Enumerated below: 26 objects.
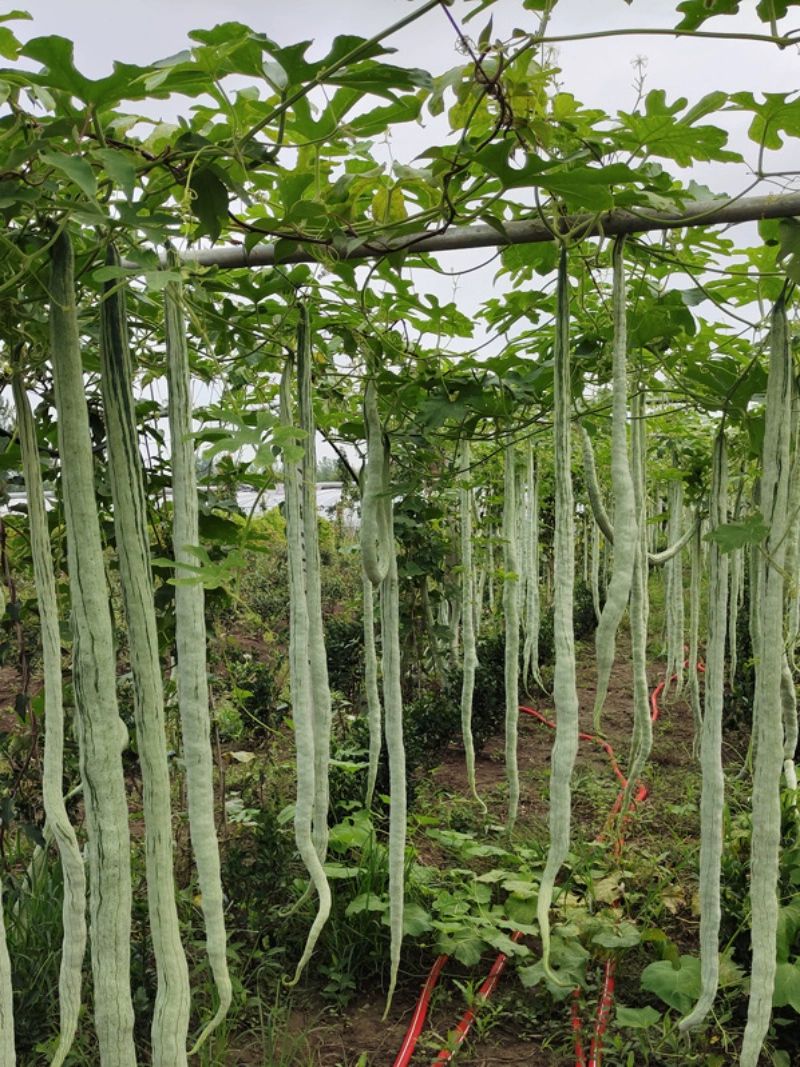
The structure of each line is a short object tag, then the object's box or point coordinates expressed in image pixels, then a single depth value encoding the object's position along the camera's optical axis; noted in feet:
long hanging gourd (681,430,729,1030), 6.11
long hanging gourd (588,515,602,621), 22.34
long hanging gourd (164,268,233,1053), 4.53
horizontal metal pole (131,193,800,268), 4.95
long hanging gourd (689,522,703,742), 13.42
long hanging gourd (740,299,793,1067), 5.64
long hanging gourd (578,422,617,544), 6.54
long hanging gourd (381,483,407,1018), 6.88
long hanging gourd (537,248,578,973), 5.08
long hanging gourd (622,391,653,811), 6.54
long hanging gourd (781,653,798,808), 8.28
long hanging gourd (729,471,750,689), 16.20
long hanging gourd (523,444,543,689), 16.21
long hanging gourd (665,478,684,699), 17.03
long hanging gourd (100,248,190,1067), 4.44
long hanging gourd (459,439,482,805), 11.12
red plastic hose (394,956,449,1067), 8.00
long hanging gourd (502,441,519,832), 9.50
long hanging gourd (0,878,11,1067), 4.48
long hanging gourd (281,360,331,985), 5.63
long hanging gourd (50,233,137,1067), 4.27
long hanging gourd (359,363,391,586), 6.97
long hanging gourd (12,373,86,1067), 4.60
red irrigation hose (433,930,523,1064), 7.92
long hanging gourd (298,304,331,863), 5.84
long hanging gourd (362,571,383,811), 7.99
